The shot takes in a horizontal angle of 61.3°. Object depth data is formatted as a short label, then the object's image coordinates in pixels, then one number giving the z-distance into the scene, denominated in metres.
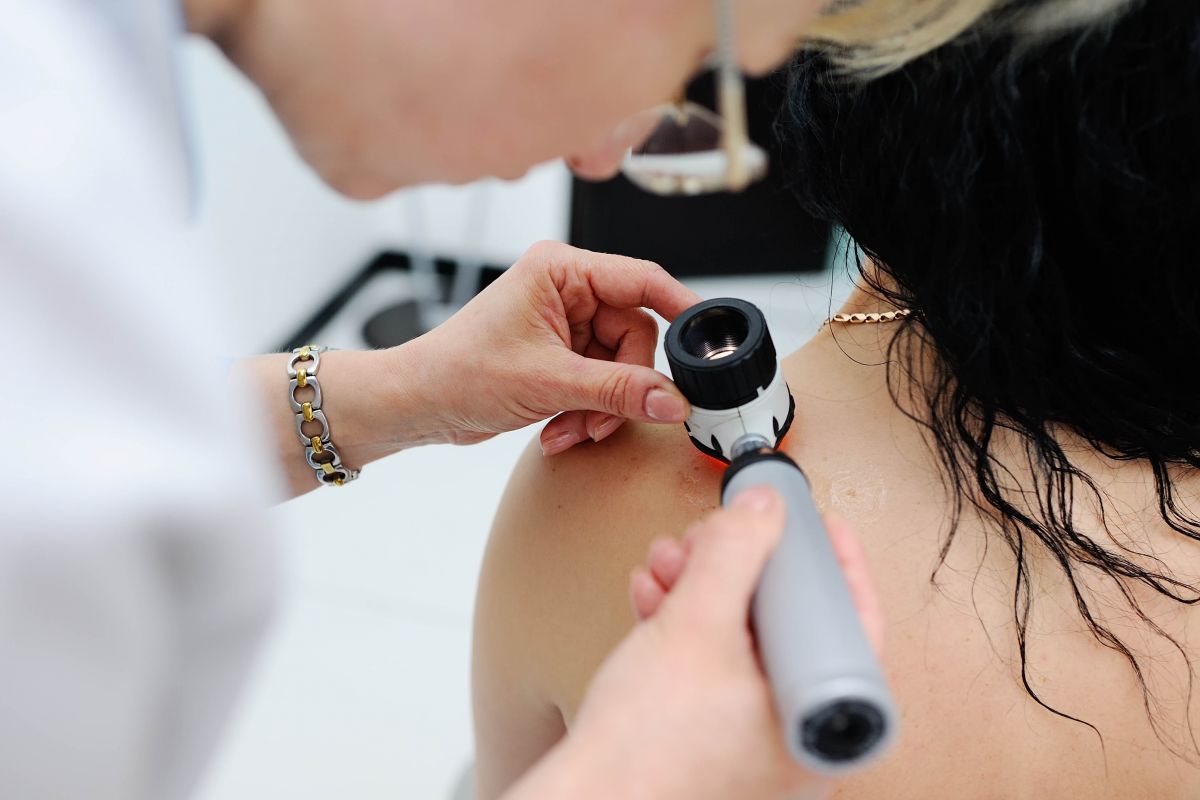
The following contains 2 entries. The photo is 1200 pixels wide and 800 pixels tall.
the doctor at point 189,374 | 0.39
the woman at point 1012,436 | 0.59
